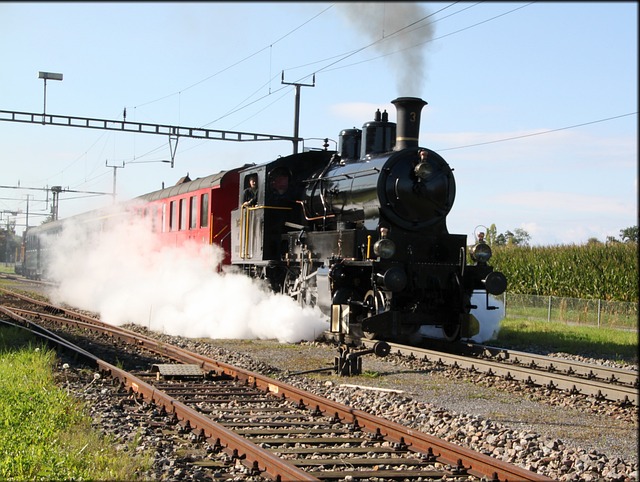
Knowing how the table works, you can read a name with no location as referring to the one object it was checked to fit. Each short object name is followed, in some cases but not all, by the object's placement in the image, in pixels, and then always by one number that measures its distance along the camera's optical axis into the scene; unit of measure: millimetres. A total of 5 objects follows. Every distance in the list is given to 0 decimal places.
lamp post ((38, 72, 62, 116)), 29344
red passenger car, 17969
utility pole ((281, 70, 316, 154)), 29953
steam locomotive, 12148
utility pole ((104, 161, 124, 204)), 56184
